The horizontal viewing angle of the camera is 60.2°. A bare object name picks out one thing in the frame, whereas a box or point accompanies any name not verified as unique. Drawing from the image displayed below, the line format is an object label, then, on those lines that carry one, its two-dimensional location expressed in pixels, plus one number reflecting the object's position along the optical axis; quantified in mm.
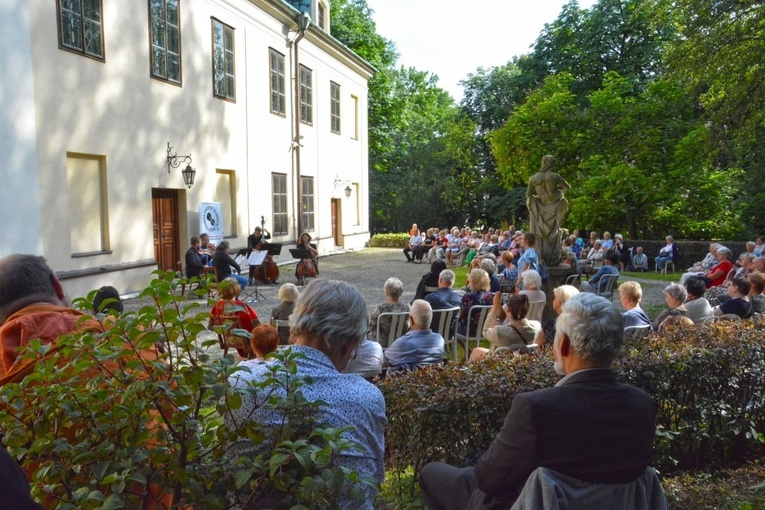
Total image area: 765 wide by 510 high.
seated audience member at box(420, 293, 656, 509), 2404
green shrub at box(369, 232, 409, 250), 33000
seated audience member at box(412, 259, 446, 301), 9117
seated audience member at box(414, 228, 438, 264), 25094
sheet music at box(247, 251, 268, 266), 14797
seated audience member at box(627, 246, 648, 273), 20891
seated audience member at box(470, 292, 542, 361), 5696
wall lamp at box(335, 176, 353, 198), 27625
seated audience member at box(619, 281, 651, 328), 6246
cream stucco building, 11242
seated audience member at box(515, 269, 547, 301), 7871
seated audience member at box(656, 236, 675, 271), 20250
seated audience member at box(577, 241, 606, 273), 17969
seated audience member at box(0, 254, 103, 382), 2314
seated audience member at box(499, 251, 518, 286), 11070
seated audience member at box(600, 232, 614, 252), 19594
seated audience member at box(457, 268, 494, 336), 8000
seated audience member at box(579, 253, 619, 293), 11405
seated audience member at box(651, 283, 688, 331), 6371
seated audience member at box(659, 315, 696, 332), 5381
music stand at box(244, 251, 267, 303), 14664
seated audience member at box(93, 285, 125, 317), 4664
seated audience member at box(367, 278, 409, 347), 6961
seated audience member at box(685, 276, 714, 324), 6754
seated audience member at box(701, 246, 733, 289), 12188
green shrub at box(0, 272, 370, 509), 1745
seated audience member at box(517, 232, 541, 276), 10523
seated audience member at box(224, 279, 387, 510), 2002
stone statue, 11477
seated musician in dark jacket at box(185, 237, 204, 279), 13758
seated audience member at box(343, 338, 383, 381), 4773
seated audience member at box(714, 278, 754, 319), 6793
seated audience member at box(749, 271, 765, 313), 7109
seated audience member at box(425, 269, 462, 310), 7508
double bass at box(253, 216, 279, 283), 16228
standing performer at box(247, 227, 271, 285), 16312
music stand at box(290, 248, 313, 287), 16172
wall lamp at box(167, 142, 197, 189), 15805
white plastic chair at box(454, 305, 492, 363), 7652
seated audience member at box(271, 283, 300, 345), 7070
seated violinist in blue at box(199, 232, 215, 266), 15281
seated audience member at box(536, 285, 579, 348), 5680
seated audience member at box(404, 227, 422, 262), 25094
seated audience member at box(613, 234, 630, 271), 20016
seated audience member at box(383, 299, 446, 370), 5234
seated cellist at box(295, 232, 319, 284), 16250
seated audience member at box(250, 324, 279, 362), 4523
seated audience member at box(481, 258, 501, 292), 9594
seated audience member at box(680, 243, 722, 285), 14839
